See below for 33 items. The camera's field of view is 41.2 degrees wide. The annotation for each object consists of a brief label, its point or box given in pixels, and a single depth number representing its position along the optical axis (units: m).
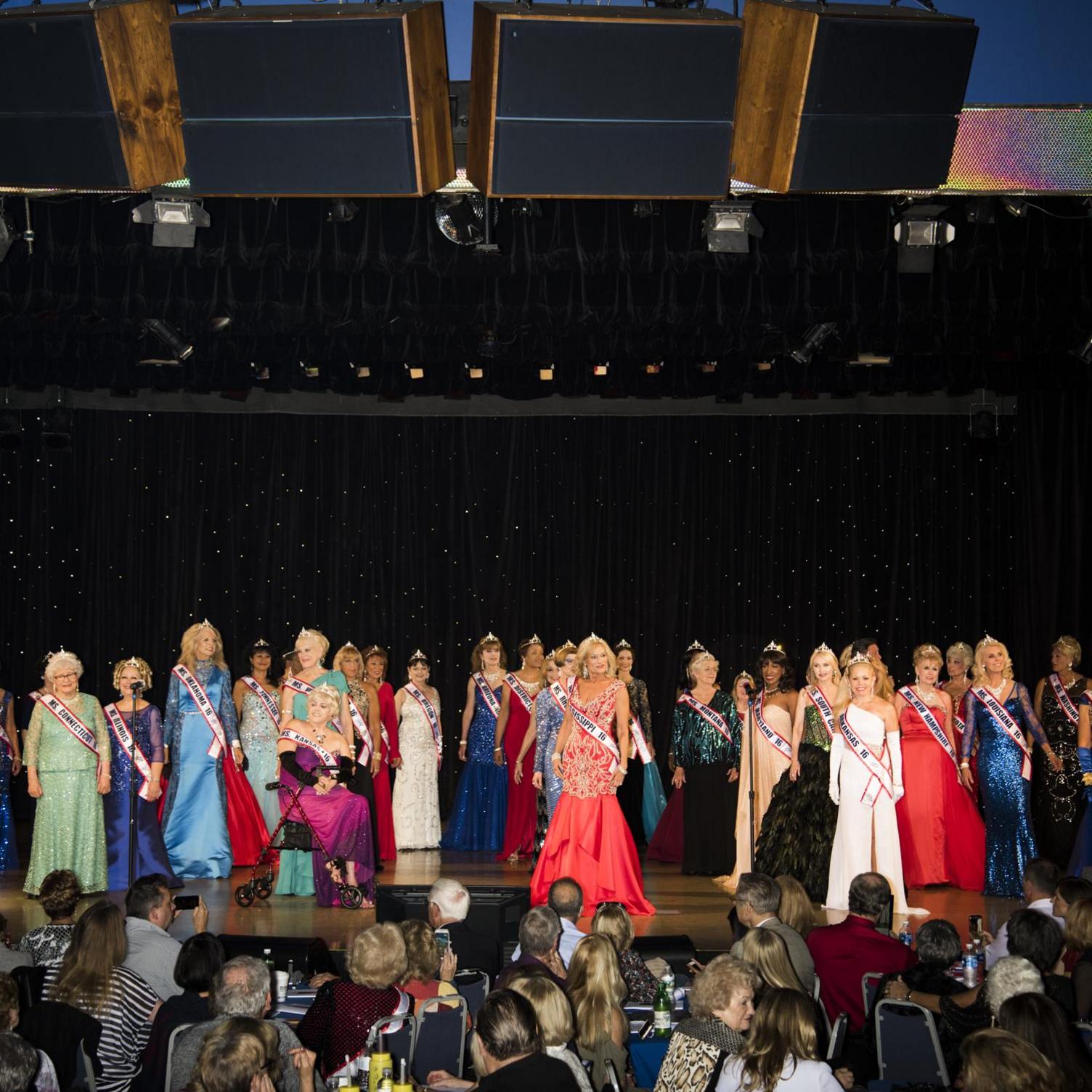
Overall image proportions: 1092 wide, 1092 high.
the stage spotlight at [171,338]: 10.41
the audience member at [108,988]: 4.44
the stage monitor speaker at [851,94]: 5.30
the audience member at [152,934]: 4.91
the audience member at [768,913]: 5.09
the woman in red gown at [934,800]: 9.52
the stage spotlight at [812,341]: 10.44
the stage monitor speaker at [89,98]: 5.31
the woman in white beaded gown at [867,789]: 8.34
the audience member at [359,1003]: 4.29
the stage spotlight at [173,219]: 7.56
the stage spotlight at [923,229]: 7.65
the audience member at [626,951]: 4.97
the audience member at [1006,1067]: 3.11
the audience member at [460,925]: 5.37
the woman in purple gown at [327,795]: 8.38
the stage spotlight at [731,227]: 7.60
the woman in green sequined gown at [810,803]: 8.82
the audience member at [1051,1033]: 3.49
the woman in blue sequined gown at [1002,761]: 9.19
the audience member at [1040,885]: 5.74
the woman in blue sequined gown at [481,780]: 11.36
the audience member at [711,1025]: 3.82
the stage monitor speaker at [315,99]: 5.20
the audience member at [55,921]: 5.11
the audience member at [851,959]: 5.08
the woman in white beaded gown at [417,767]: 11.10
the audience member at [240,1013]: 3.84
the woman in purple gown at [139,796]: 8.85
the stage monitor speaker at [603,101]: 5.19
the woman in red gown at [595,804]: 8.16
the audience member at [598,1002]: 4.33
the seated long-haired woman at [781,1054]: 3.59
